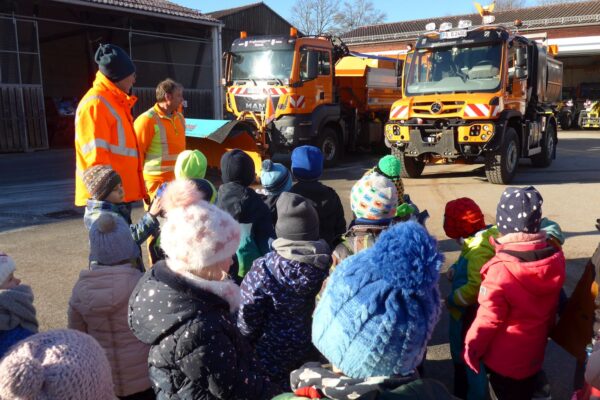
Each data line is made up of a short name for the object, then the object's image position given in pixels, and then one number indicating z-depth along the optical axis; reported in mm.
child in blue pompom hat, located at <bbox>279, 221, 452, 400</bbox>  1362
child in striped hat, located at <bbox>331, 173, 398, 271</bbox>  2734
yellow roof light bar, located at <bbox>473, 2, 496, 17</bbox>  11461
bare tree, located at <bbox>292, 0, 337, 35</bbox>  55122
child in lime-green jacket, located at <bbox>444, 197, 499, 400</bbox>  2783
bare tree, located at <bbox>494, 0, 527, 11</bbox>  52688
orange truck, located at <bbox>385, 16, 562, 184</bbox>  9570
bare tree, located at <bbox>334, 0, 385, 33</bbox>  56469
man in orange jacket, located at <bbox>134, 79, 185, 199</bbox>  4293
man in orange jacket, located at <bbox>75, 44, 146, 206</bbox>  3602
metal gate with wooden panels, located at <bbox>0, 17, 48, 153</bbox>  15891
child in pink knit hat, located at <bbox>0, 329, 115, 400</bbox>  1169
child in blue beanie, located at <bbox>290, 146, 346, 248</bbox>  3535
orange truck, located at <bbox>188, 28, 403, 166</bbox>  11484
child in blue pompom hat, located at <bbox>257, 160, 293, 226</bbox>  3836
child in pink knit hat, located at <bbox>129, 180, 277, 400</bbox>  1736
